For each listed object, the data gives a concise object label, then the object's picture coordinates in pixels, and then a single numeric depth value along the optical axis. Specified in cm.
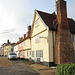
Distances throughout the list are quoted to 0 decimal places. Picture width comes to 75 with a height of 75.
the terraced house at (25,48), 1829
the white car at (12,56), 1954
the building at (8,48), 4402
